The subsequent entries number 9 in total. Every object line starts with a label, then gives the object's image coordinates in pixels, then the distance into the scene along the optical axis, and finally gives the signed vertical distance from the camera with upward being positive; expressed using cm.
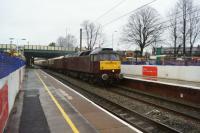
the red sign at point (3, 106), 712 -122
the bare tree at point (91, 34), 8919 +880
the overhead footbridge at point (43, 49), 8581 +382
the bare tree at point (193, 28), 5243 +633
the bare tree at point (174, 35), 5574 +552
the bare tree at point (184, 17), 5150 +819
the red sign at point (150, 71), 2912 -96
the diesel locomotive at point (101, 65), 2316 -27
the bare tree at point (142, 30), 6886 +781
